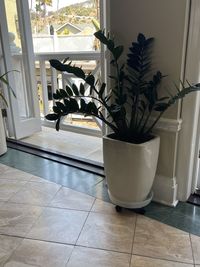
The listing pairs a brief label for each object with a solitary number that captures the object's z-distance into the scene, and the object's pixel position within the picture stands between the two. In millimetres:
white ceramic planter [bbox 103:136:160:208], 1390
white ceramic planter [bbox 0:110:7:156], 2432
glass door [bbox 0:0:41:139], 2535
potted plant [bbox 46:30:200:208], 1380
